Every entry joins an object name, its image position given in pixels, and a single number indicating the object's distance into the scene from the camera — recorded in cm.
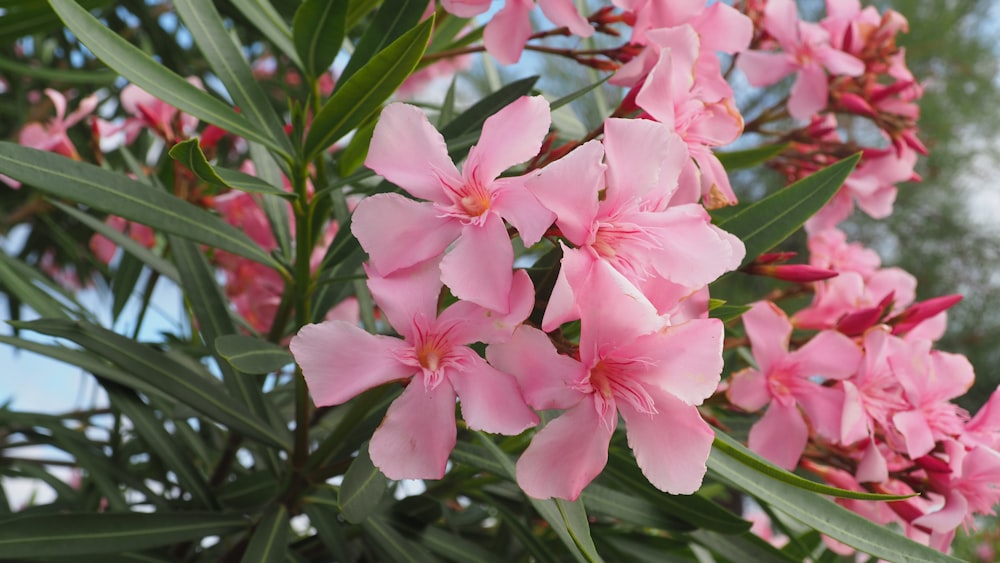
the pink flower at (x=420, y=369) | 21
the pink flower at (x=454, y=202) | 21
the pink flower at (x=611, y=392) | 20
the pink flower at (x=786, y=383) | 29
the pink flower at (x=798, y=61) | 36
